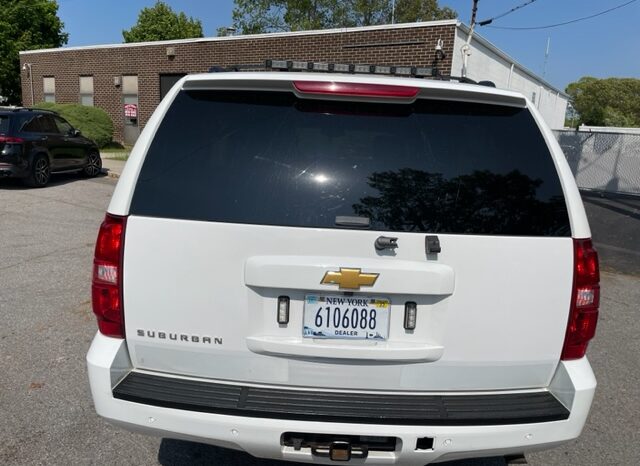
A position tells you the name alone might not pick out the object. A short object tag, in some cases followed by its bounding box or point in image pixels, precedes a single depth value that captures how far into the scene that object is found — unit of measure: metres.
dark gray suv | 10.70
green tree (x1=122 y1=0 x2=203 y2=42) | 50.69
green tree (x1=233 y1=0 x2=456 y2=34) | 35.59
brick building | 12.97
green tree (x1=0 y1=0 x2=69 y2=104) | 33.44
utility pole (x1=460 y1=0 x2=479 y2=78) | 12.77
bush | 18.42
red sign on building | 20.64
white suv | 1.91
